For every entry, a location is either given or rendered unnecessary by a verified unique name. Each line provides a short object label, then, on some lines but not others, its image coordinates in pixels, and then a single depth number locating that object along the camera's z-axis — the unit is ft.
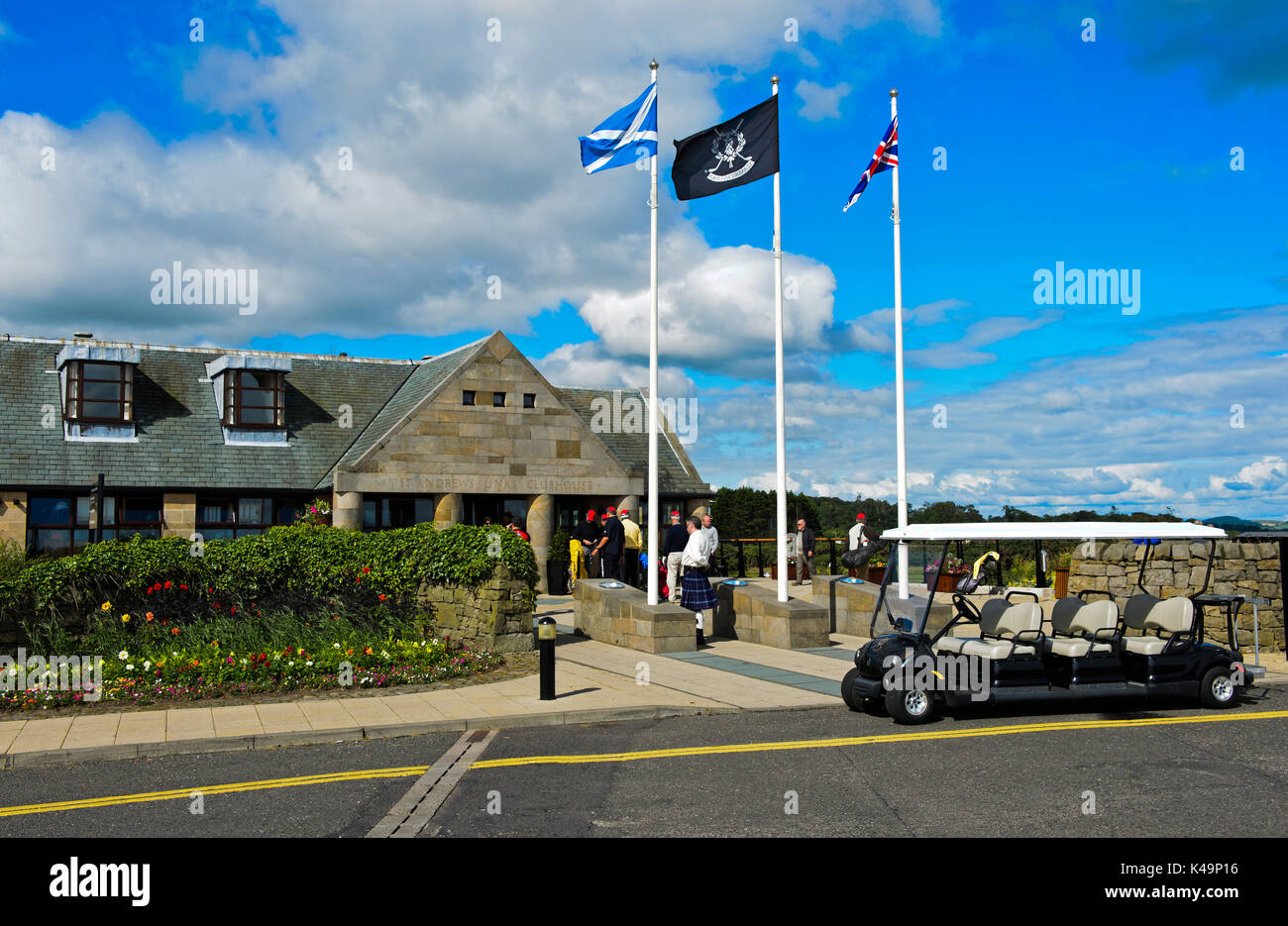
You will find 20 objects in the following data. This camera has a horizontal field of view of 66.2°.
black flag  53.78
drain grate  21.58
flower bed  37.52
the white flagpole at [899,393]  57.26
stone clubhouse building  78.59
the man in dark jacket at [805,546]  86.17
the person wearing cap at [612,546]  68.23
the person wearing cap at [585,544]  82.89
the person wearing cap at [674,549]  60.59
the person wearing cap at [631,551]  74.28
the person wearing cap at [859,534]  78.69
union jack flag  60.08
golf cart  33.17
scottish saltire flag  53.98
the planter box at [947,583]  71.67
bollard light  37.04
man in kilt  54.29
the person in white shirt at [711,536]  58.73
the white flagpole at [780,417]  53.31
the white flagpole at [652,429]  53.52
